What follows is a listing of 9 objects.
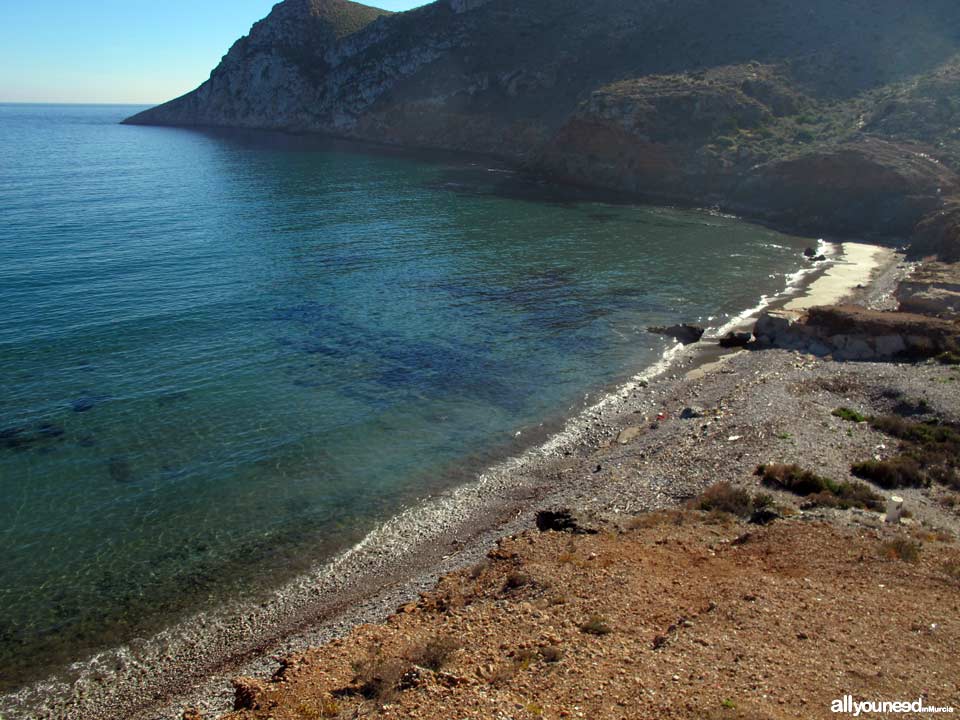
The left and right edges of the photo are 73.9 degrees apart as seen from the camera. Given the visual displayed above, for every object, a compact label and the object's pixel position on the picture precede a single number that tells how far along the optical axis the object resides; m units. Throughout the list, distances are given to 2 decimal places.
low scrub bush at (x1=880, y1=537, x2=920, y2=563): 16.89
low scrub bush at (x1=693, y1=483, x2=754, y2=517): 20.41
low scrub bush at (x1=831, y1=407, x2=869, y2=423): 26.42
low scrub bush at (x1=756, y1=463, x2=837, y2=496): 21.08
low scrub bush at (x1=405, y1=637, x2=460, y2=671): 14.07
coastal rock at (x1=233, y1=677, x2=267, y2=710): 14.38
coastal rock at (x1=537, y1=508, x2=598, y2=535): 20.50
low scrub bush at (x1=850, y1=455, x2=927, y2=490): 21.44
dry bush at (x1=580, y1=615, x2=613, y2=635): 14.70
